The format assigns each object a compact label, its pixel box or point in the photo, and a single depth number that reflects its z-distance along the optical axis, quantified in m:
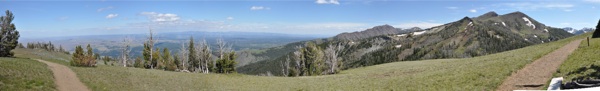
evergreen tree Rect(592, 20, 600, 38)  58.91
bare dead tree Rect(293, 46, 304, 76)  86.31
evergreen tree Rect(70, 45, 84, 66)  48.65
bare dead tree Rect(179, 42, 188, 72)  91.69
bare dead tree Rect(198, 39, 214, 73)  90.75
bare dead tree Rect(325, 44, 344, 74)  88.12
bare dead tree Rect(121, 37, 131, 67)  89.16
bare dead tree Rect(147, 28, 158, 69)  80.62
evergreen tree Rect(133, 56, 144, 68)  95.88
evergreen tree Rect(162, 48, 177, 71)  86.75
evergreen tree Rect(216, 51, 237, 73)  80.25
